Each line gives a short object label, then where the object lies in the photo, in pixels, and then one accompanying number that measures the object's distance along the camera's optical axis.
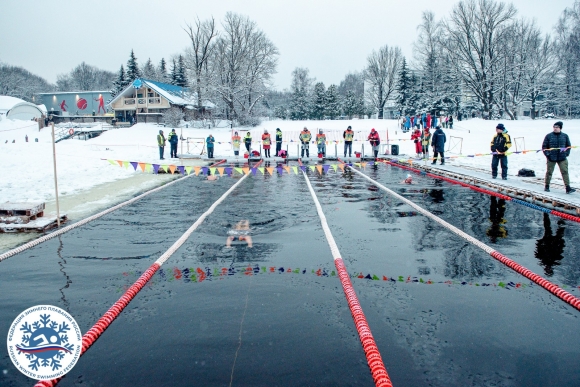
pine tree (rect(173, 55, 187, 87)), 71.81
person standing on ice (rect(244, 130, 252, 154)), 26.46
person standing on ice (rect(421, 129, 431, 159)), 21.68
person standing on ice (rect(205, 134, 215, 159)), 25.94
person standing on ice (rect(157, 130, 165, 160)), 23.49
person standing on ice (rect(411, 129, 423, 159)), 24.61
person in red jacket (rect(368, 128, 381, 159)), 24.28
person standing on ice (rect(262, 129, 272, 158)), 25.34
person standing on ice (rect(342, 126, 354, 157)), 24.92
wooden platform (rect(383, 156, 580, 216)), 9.40
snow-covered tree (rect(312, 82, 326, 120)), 70.88
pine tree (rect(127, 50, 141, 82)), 69.00
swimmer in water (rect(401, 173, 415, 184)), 14.29
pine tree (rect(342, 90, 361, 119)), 72.94
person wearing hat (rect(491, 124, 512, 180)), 13.41
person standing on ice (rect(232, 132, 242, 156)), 26.80
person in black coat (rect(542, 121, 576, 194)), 10.45
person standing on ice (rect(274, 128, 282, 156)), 26.37
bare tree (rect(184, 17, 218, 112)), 52.50
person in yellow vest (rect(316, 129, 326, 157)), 25.73
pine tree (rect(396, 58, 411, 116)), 62.66
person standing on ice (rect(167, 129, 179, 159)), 24.69
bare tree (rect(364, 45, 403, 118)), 73.19
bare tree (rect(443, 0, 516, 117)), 48.66
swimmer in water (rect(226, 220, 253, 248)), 6.92
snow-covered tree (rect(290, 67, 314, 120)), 74.06
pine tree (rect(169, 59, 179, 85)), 72.44
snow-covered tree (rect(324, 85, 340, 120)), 70.94
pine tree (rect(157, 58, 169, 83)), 84.74
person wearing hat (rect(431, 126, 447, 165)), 19.56
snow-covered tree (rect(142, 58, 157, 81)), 87.31
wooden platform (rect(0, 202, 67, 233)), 7.72
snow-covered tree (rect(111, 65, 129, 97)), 68.94
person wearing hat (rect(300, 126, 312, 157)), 25.36
